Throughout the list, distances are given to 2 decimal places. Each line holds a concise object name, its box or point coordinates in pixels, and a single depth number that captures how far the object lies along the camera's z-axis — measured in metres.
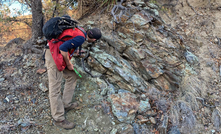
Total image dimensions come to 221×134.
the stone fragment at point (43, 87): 3.68
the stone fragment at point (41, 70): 4.04
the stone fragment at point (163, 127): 3.31
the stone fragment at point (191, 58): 4.84
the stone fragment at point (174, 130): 3.34
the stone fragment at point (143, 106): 3.52
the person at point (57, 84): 2.89
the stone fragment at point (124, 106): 3.35
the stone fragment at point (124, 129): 3.16
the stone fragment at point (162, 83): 4.26
